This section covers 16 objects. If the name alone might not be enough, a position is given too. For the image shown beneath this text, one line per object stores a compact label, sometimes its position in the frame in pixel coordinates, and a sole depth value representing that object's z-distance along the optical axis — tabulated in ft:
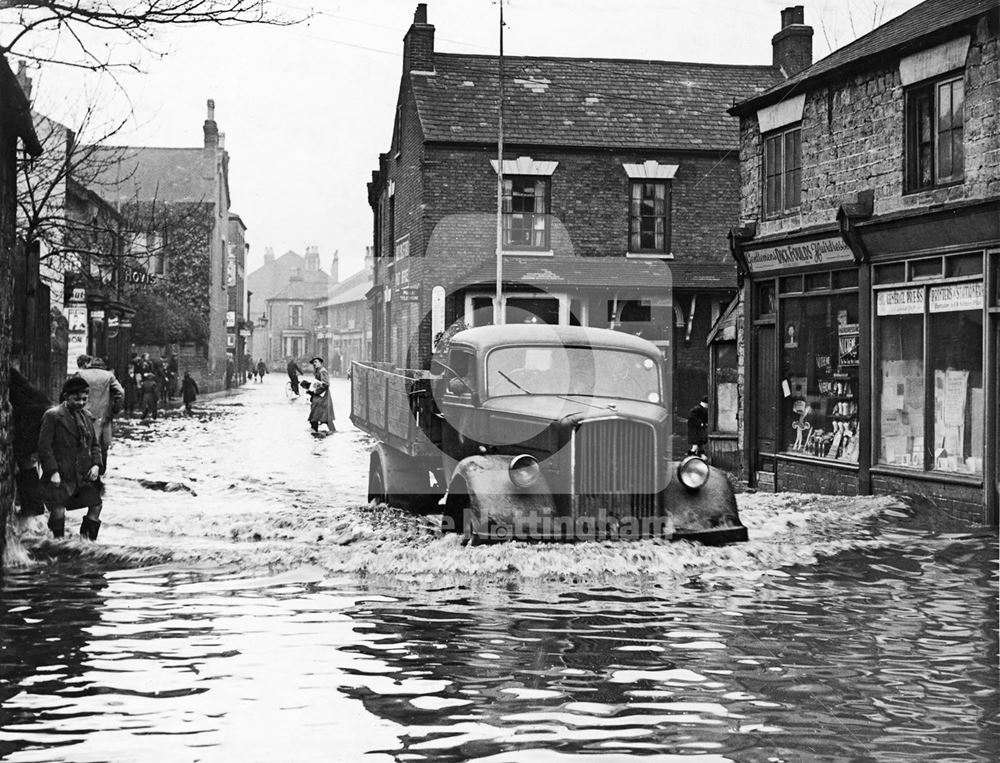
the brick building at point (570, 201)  98.89
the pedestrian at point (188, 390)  129.80
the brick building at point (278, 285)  442.91
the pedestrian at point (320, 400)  91.09
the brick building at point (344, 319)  326.65
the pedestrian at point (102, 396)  53.62
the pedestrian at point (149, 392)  116.88
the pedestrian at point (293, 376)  158.10
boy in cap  36.55
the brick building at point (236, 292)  241.55
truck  33.99
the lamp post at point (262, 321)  375.66
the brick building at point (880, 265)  45.16
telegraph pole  92.15
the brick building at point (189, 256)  179.32
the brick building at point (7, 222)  36.58
